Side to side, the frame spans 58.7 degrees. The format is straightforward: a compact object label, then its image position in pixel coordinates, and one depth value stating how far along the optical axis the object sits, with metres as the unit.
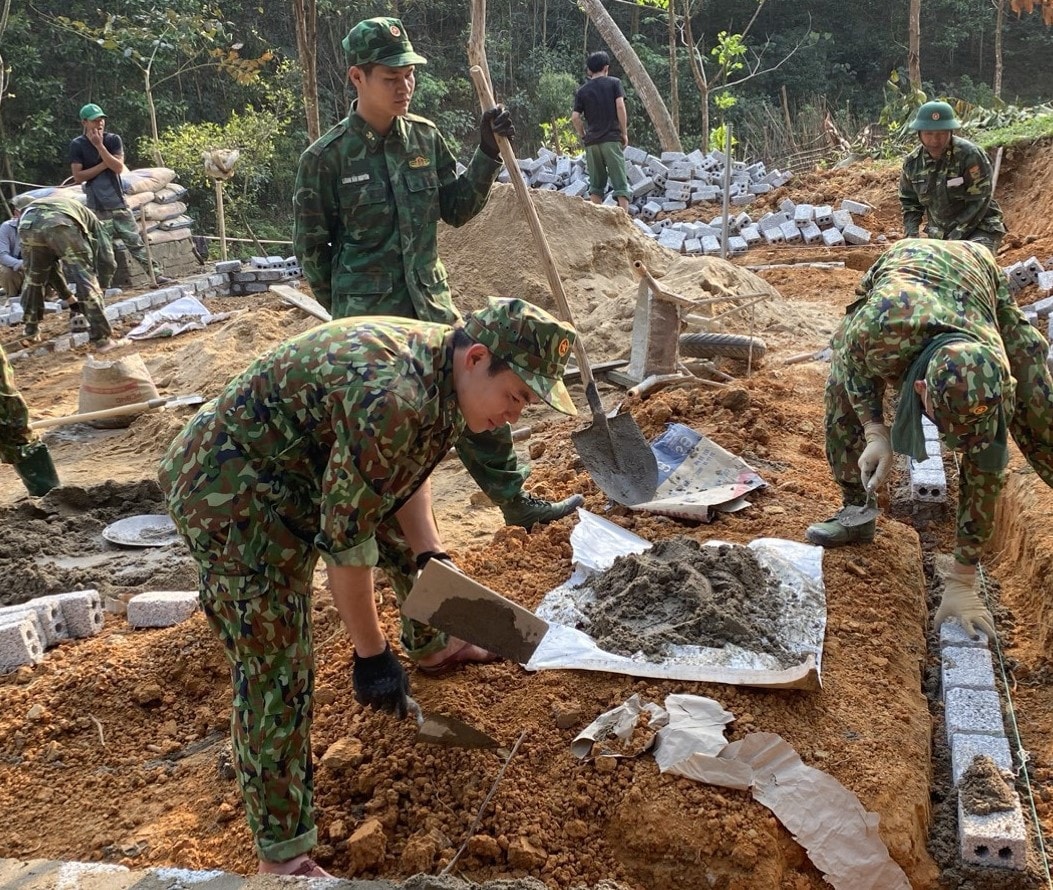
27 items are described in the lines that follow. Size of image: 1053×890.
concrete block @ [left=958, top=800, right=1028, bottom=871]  2.65
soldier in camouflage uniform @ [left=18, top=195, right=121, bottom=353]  8.34
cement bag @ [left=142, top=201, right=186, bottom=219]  12.06
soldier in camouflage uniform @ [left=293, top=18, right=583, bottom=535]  3.86
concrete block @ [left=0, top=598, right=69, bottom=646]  4.01
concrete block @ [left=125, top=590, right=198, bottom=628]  4.19
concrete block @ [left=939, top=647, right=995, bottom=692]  3.33
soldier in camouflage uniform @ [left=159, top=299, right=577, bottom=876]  2.09
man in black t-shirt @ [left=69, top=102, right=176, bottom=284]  9.73
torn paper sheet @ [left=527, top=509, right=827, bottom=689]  3.04
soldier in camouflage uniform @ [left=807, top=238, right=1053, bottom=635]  3.02
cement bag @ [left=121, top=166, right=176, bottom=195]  11.63
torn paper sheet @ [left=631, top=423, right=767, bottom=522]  4.34
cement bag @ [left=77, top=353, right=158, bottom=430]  6.92
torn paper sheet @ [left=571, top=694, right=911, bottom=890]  2.58
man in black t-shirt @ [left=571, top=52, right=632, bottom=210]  10.22
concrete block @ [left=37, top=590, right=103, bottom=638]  4.15
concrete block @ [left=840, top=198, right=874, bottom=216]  12.44
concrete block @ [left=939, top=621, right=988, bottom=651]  3.56
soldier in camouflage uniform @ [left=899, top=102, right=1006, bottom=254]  6.66
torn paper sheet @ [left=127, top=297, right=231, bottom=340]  9.53
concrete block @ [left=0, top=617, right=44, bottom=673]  3.84
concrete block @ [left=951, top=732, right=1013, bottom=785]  2.94
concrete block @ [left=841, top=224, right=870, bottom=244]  11.72
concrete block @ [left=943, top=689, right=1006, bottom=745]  3.12
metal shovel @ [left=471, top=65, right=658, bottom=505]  4.46
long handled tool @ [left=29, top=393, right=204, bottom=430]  5.81
